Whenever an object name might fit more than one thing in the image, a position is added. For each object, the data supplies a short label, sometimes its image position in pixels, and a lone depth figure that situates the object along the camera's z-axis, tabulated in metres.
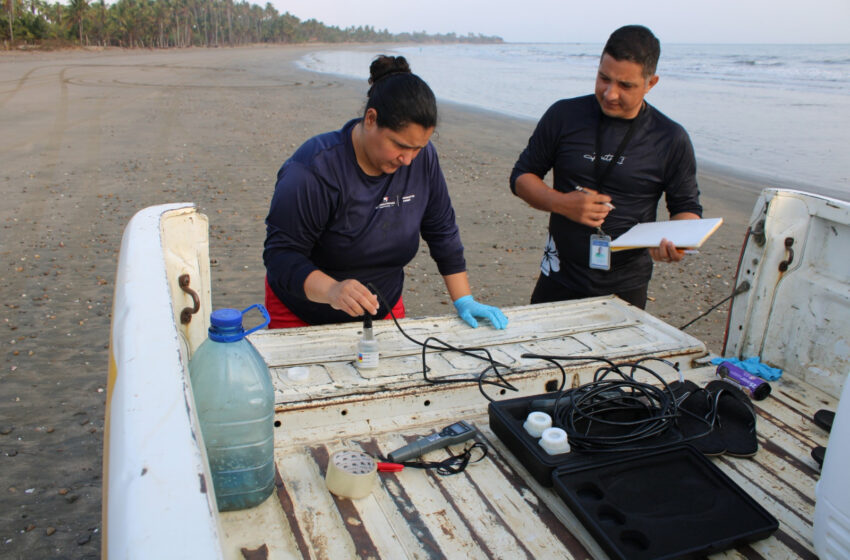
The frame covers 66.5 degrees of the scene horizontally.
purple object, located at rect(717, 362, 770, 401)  2.19
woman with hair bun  2.23
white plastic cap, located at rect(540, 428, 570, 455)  1.67
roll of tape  1.55
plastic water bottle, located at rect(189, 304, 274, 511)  1.37
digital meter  1.72
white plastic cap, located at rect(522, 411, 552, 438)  1.74
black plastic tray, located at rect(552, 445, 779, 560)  1.41
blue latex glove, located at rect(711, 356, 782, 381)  2.37
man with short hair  2.85
